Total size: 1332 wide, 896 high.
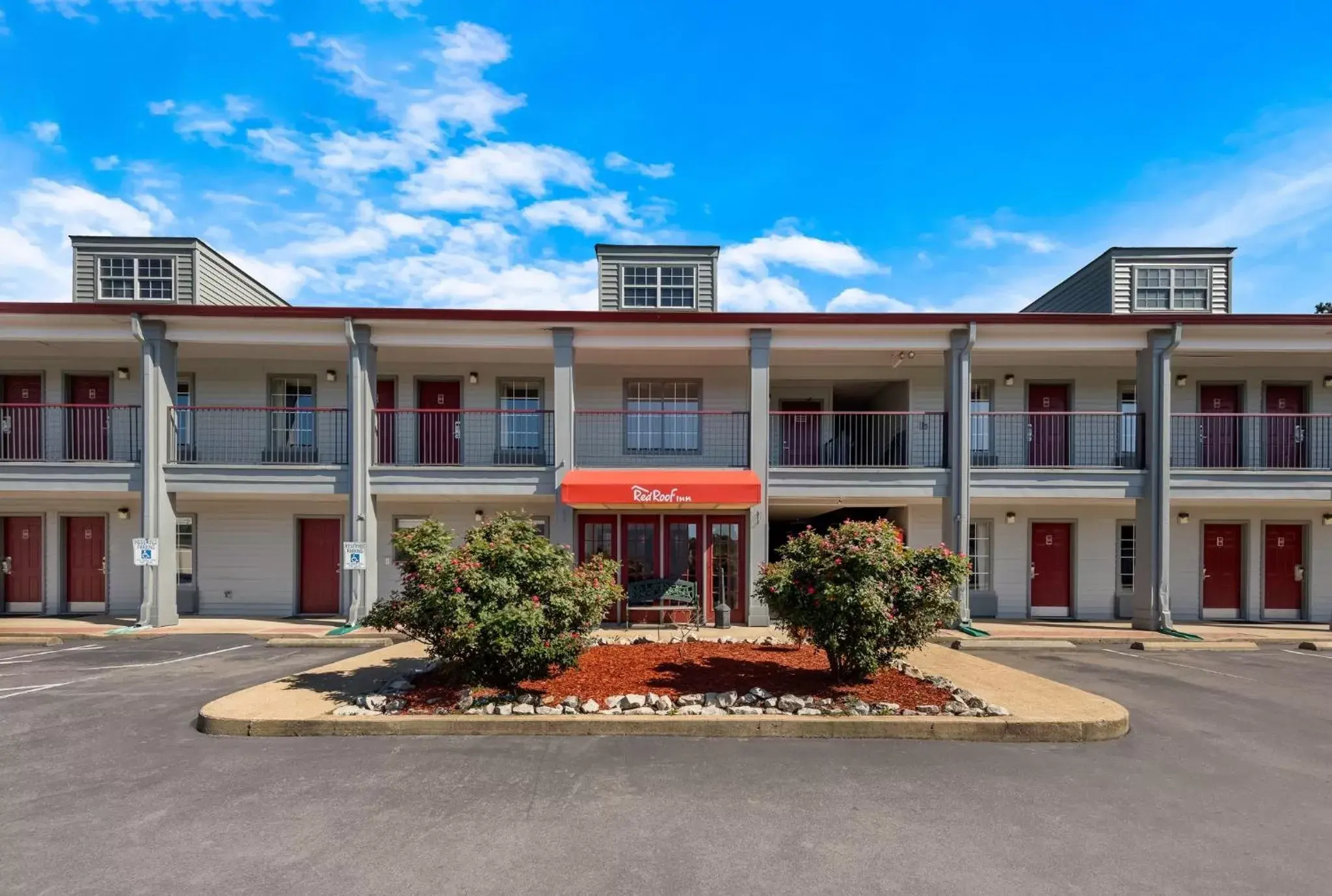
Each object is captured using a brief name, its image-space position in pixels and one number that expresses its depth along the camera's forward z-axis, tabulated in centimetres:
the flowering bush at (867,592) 757
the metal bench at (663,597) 1333
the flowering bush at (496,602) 730
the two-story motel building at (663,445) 1355
